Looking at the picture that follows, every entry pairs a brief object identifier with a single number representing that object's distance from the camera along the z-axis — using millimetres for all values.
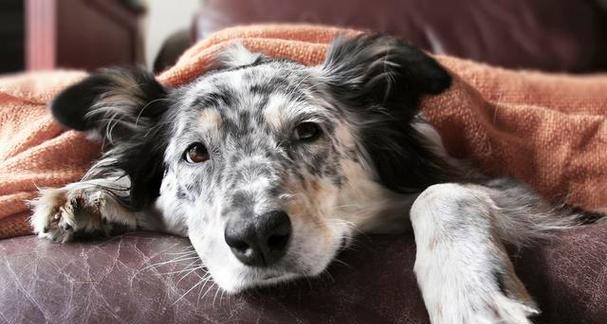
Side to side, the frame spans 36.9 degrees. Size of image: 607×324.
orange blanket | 679
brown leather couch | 523
